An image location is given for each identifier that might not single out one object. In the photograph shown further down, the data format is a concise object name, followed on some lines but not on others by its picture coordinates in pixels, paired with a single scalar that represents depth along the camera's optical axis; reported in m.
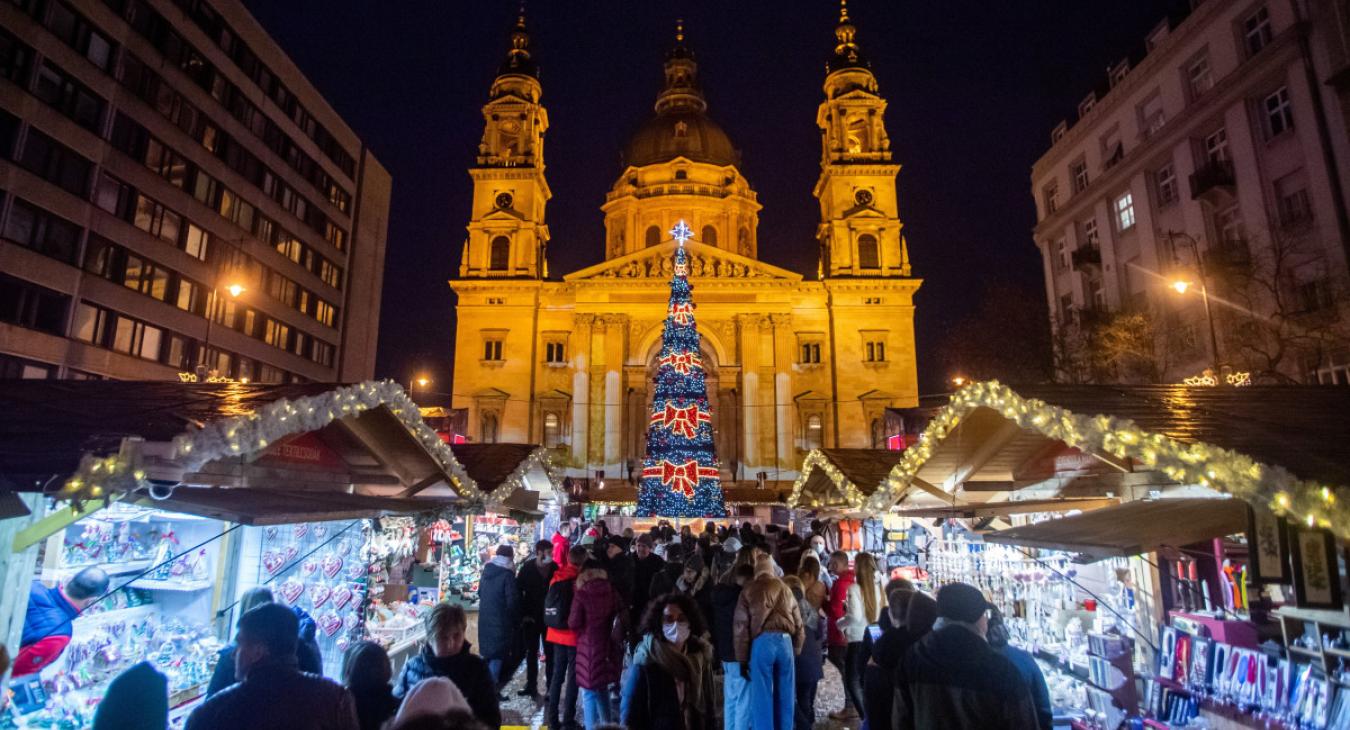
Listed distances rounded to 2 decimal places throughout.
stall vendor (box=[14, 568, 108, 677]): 4.89
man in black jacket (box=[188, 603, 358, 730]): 2.83
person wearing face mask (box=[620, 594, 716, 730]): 4.56
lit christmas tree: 20.69
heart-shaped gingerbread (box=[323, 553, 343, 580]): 7.38
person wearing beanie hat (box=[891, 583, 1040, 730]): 3.36
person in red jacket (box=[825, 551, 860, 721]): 7.71
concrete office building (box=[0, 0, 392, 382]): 22.50
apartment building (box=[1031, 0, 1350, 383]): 20.27
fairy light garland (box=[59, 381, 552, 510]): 3.92
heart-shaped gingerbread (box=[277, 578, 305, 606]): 6.82
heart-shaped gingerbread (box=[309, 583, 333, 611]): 7.14
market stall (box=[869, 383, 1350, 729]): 4.38
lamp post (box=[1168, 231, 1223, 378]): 16.98
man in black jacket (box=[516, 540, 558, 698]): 8.84
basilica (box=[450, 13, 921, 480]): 42.59
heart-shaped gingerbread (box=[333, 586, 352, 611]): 7.36
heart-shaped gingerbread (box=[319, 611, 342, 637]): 7.11
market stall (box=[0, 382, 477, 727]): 4.25
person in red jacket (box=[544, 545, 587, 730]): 7.34
